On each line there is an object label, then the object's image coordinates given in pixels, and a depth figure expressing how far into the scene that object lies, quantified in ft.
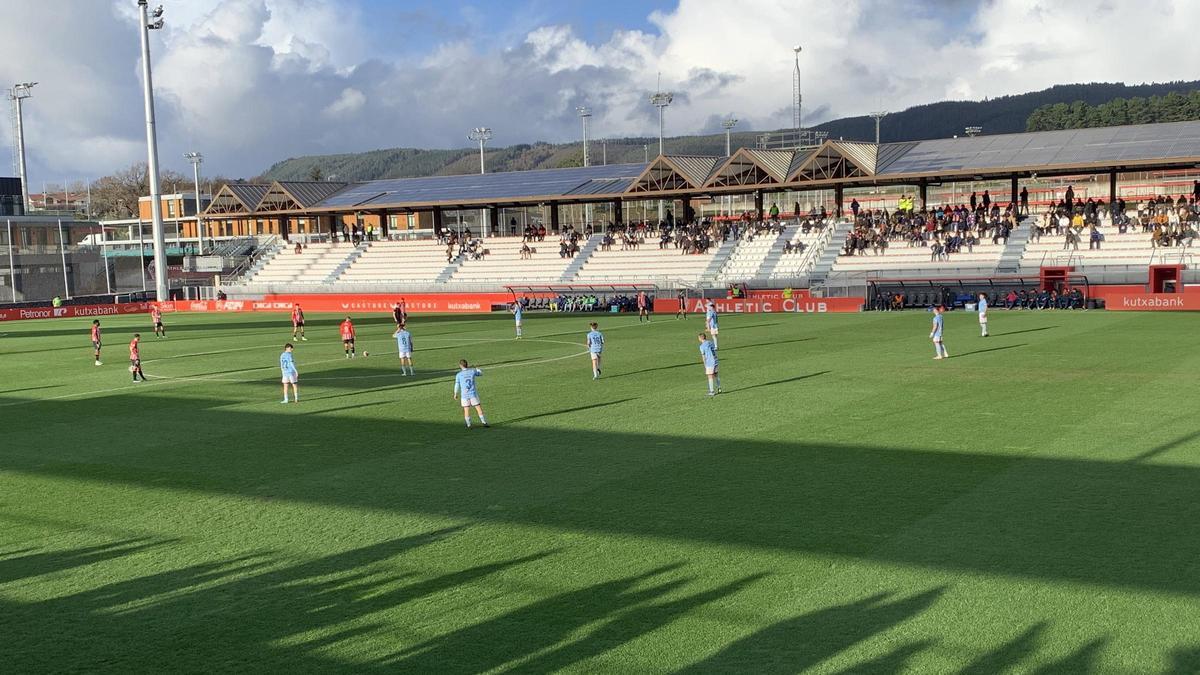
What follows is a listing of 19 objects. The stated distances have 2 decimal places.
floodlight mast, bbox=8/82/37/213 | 293.64
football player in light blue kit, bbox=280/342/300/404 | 83.30
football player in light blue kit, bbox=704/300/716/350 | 115.14
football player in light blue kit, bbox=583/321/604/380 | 91.25
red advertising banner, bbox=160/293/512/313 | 216.95
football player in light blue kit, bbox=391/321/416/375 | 98.75
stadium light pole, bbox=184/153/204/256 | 402.21
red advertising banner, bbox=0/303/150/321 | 225.35
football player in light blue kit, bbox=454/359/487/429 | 68.03
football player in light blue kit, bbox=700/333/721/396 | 78.89
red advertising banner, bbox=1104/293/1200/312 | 151.12
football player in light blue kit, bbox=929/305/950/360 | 98.68
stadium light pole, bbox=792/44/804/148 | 362.90
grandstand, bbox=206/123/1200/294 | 184.03
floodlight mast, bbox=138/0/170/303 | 232.53
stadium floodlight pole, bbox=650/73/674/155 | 315.58
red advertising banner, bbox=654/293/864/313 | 176.10
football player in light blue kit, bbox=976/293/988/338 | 117.60
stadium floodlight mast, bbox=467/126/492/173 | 370.12
